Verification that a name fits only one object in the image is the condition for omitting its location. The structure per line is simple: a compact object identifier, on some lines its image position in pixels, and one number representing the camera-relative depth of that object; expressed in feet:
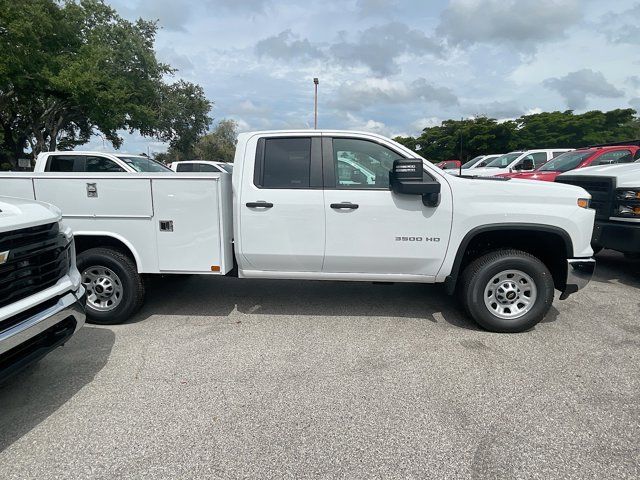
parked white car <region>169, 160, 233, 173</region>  45.29
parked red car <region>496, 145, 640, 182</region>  29.45
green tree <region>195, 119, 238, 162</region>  179.42
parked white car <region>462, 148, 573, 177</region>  43.49
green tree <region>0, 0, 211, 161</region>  56.49
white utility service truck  12.66
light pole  91.37
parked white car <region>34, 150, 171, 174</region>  29.40
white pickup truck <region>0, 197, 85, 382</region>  7.89
